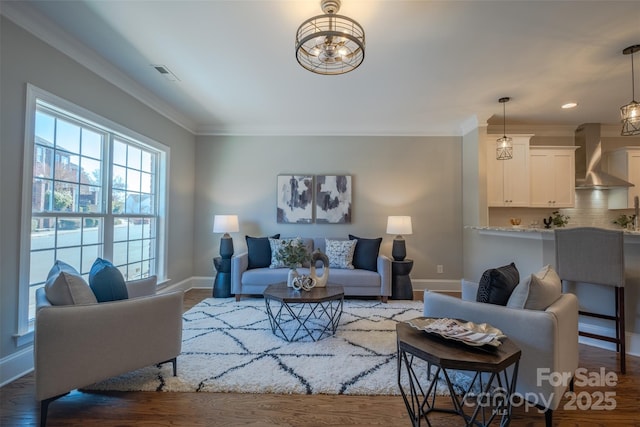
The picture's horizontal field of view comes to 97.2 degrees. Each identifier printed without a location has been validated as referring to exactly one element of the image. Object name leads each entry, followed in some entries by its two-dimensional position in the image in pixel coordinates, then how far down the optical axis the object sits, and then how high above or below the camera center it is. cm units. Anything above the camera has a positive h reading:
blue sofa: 388 -81
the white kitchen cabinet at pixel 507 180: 434 +64
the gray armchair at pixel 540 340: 152 -66
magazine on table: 137 -57
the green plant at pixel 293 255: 286 -35
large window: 228 +26
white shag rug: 194 -113
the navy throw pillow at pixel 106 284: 191 -44
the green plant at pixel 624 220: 454 +4
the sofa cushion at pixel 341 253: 413 -47
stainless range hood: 439 +98
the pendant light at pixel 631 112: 250 +100
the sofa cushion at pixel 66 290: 172 -44
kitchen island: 251 -45
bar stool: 228 -33
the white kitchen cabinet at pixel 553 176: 439 +72
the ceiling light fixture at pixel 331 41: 184 +124
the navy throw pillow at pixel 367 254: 414 -49
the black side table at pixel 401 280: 407 -85
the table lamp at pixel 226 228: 417 -12
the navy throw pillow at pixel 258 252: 416 -47
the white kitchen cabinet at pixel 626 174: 441 +77
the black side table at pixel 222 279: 407 -85
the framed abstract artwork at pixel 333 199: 468 +36
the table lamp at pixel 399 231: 417 -14
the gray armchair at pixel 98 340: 158 -75
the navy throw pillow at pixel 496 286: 180 -42
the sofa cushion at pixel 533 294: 165 -43
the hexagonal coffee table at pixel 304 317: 263 -109
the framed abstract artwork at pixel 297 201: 470 +33
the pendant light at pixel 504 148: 373 +99
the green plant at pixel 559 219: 455 +5
